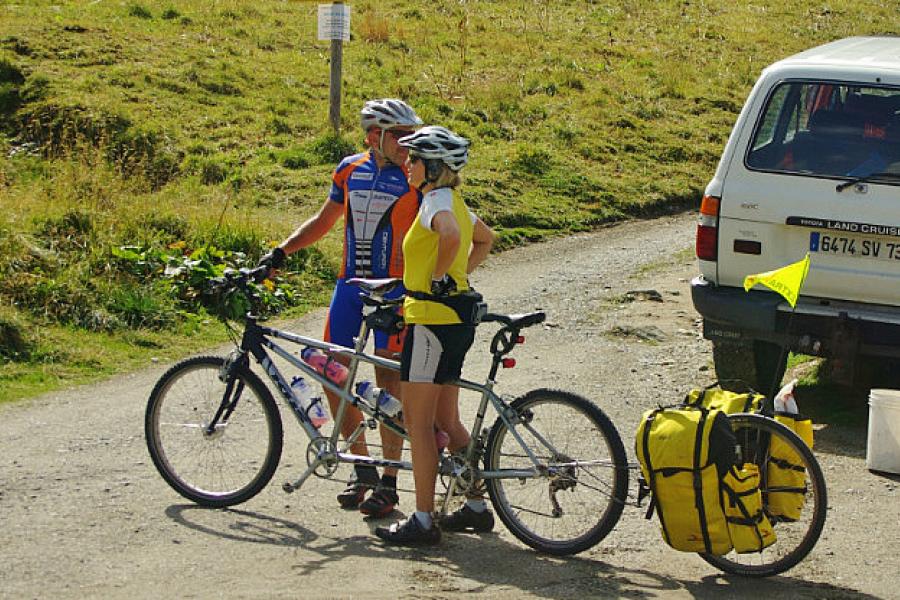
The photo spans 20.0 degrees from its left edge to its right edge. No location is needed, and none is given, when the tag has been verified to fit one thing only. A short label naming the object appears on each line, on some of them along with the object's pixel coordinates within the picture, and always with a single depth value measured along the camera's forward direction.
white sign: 28.72
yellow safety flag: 11.39
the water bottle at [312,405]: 11.97
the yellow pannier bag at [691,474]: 10.17
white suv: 14.03
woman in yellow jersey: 10.79
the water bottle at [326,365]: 11.77
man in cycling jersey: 11.96
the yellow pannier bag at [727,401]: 10.87
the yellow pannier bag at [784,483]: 10.47
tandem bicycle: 10.68
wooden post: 29.30
